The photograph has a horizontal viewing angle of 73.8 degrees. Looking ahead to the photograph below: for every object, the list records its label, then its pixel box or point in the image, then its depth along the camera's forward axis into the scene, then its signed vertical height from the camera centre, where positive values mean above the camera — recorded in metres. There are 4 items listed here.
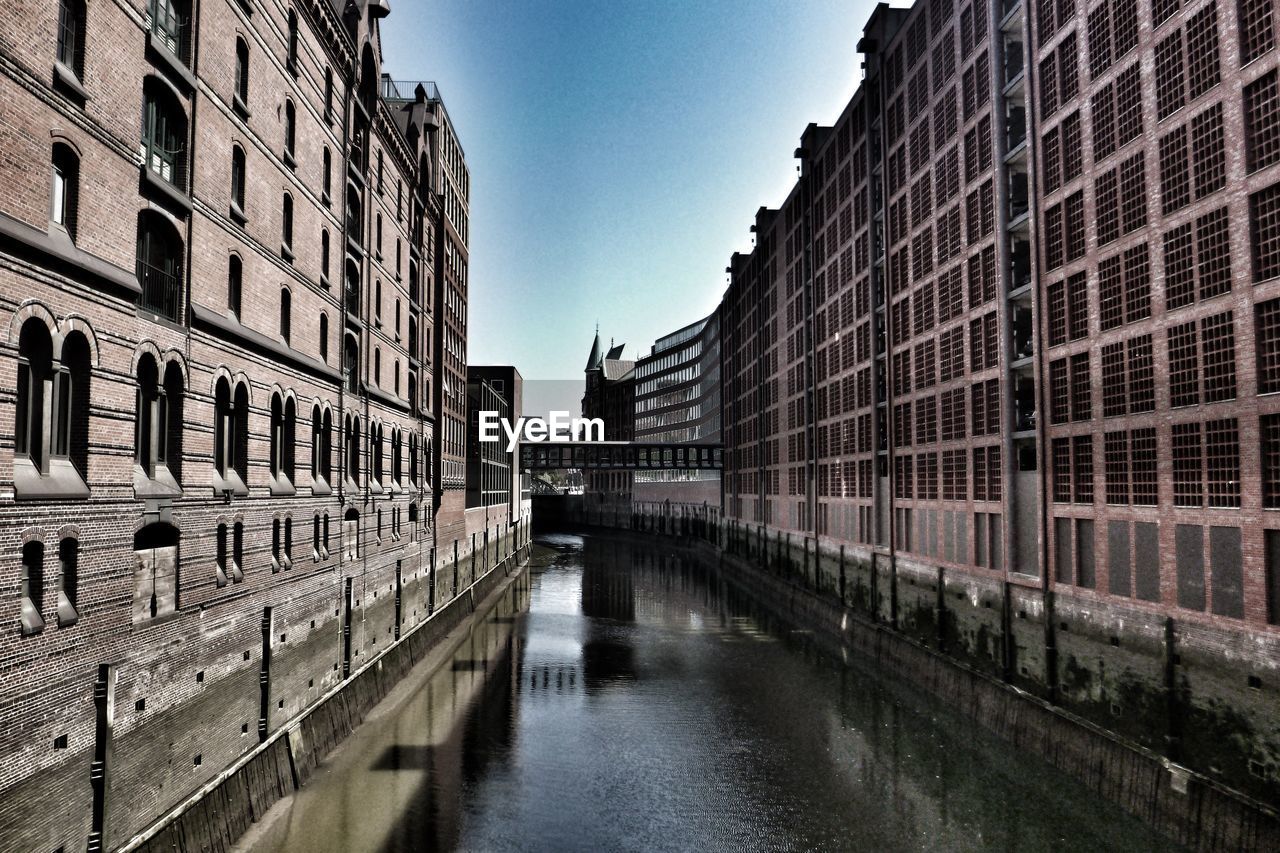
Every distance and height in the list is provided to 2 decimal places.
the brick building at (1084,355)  17.30 +3.09
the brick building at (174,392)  11.63 +1.50
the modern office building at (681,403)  101.49 +9.23
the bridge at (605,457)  92.30 +1.15
